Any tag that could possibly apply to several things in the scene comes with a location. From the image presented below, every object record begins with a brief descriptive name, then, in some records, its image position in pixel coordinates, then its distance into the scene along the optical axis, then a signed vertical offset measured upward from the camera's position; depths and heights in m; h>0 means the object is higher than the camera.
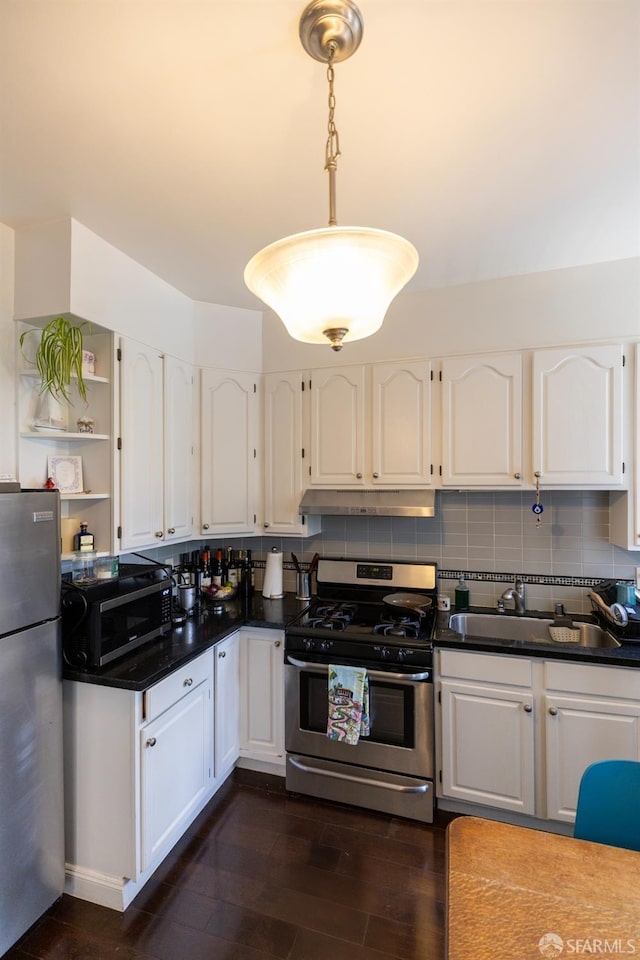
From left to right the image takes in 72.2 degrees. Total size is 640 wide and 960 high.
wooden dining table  0.86 -0.90
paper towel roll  2.88 -0.60
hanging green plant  1.89 +0.58
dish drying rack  2.08 -0.63
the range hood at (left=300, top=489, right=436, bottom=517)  2.48 -0.09
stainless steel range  2.16 -1.16
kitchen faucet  2.53 -0.63
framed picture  2.05 +0.07
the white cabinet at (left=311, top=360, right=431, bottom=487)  2.54 +0.37
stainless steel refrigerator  1.50 -0.81
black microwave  1.78 -0.56
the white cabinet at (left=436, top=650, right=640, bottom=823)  1.96 -1.12
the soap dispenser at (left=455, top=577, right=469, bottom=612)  2.64 -0.67
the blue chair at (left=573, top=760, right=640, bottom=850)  1.20 -0.88
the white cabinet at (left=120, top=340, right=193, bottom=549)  2.19 +0.22
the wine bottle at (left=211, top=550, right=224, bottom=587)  2.89 -0.57
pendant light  0.92 +0.48
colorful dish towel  2.15 -1.09
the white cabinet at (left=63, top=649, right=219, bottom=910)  1.70 -1.21
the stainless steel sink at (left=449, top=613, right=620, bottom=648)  2.37 -0.81
